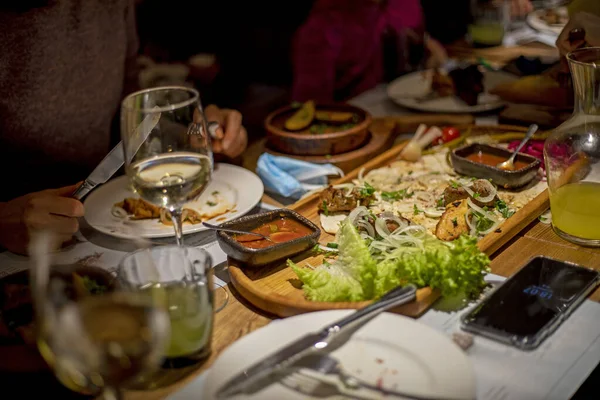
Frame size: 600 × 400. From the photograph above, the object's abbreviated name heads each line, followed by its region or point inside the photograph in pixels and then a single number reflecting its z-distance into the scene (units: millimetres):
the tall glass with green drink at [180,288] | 1390
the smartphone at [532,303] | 1524
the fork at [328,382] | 1330
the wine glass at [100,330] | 1102
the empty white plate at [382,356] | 1324
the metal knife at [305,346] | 1316
